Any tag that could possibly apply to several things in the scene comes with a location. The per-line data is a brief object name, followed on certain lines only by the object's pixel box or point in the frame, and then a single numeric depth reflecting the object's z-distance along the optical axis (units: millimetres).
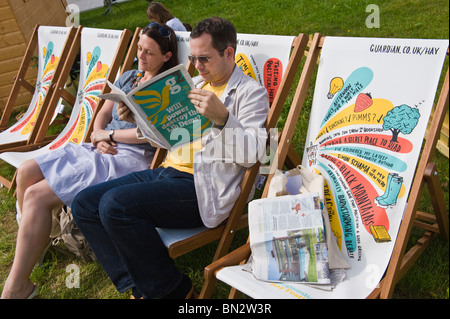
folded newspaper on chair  1849
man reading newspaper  2047
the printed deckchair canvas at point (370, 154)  1826
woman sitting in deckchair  2369
